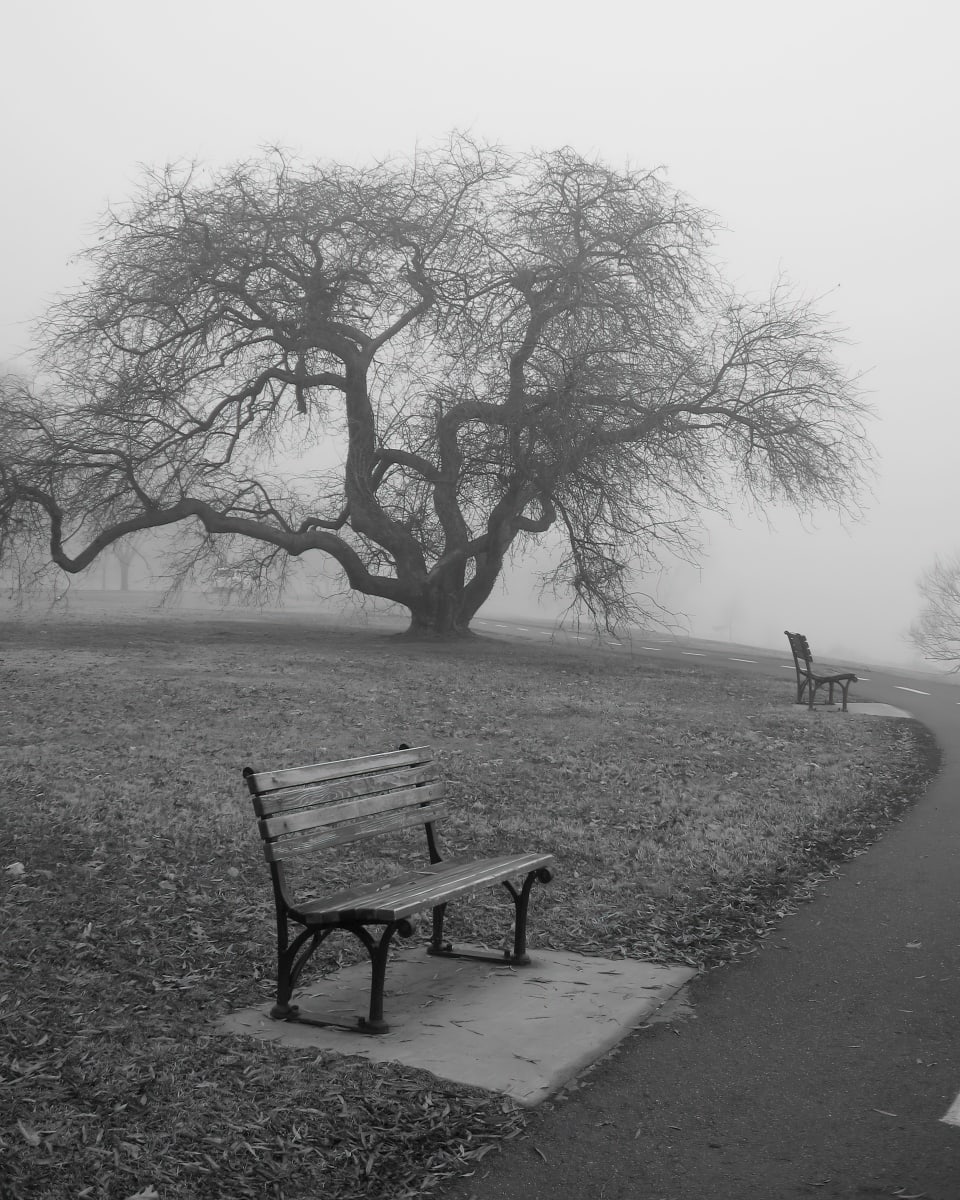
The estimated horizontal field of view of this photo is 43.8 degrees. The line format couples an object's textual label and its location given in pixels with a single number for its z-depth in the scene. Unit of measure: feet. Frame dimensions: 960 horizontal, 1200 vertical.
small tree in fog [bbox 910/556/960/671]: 194.59
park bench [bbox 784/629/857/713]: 55.57
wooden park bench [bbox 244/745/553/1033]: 14.55
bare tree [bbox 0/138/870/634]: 71.36
